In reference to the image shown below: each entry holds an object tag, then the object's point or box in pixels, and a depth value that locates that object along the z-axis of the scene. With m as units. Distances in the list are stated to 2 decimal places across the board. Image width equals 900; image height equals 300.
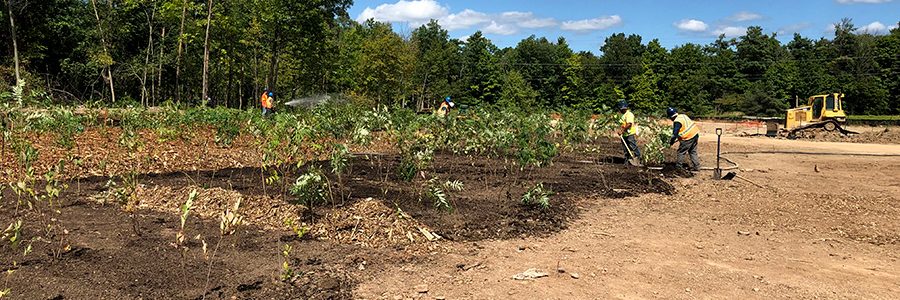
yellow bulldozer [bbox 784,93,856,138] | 25.83
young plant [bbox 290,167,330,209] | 5.34
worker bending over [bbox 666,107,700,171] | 11.30
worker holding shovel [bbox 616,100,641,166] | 11.50
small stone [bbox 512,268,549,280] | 4.66
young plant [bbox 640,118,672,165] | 10.59
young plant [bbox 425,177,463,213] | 5.86
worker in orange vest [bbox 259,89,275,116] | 18.00
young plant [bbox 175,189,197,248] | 3.27
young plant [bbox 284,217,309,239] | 4.69
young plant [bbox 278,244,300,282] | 4.03
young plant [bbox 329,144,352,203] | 5.94
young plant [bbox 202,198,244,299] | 3.34
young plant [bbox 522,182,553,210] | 6.78
